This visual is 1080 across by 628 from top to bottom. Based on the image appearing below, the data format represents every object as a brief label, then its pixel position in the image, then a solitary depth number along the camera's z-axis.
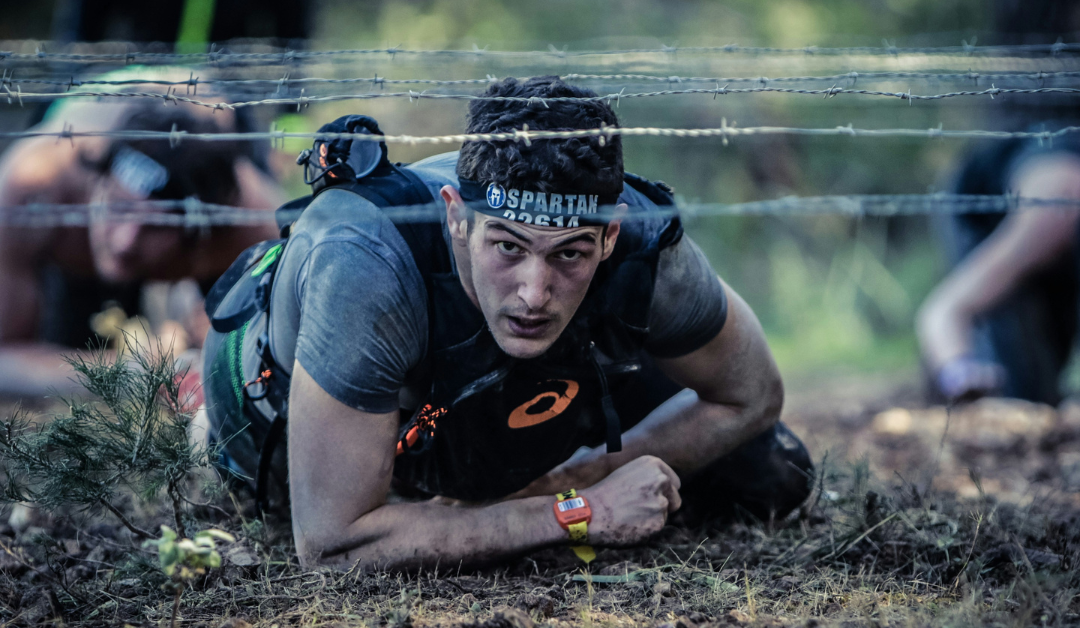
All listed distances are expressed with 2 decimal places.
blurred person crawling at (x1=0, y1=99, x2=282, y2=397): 8.61
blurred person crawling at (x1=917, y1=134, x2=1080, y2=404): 11.13
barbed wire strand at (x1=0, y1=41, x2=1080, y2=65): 5.75
